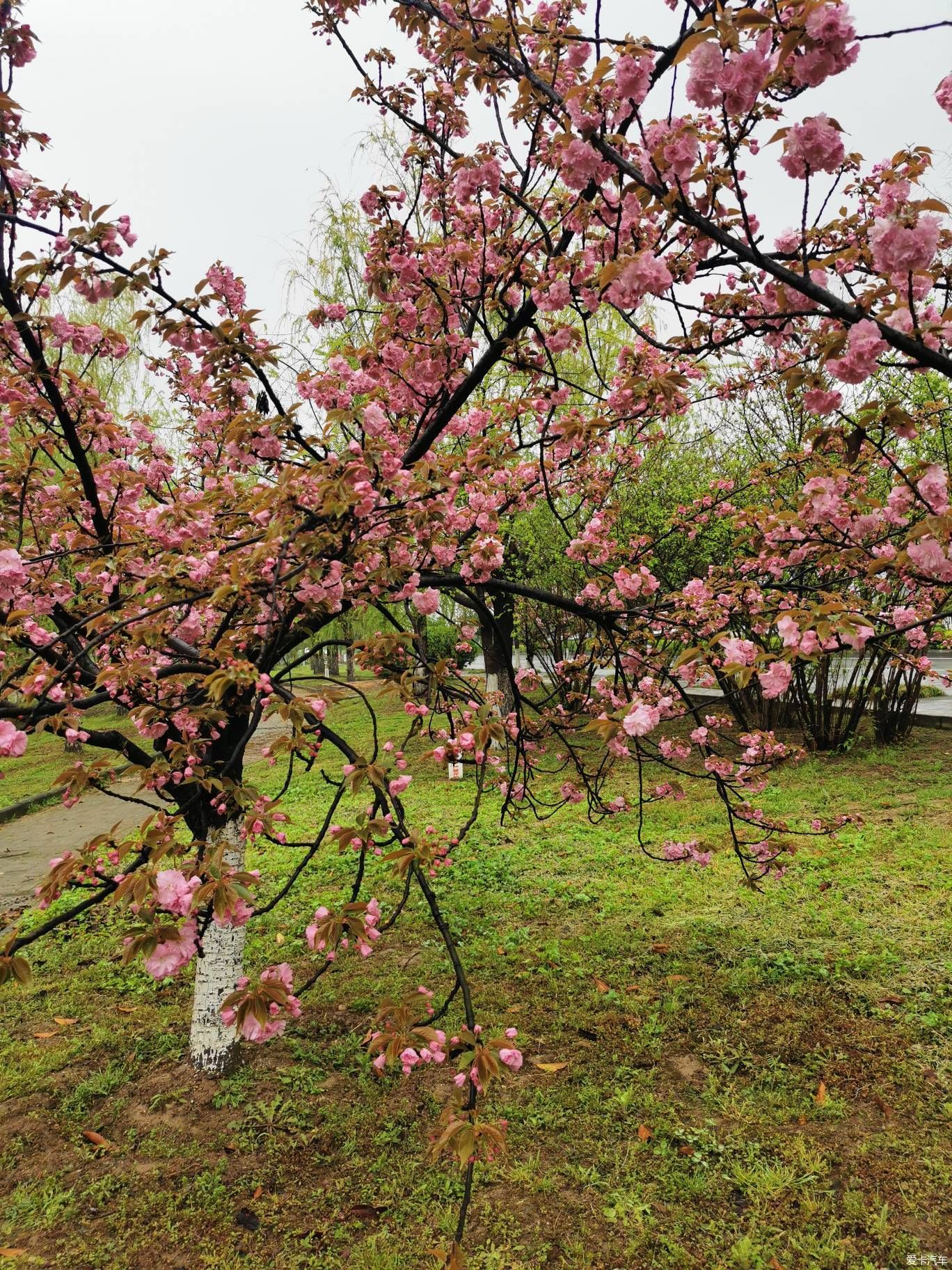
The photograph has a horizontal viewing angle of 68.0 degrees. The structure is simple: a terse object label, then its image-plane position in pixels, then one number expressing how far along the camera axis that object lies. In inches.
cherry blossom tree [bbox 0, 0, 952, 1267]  60.2
